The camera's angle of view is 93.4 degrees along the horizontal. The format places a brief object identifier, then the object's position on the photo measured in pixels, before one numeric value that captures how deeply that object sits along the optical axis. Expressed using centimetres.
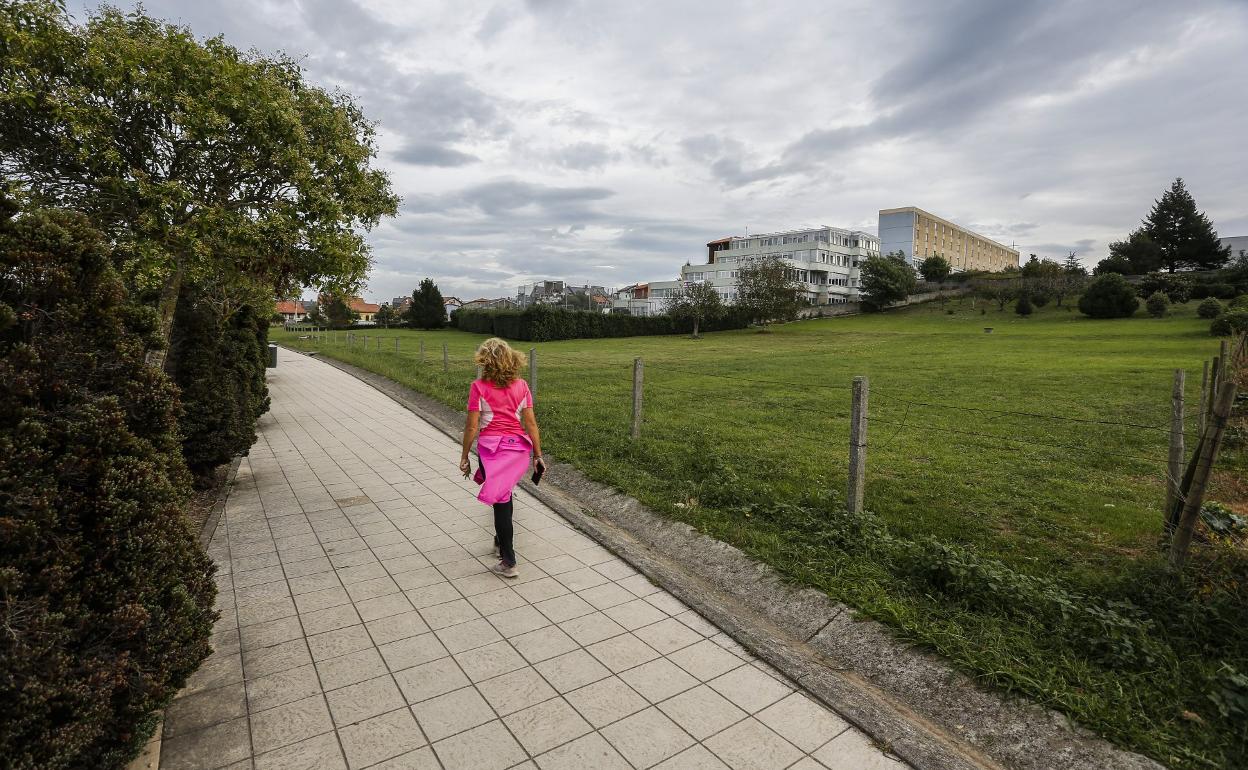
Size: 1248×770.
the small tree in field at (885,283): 6216
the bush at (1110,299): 4022
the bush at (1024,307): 4725
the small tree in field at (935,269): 7244
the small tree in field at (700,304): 4866
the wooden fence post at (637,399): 785
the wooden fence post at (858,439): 486
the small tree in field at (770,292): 4809
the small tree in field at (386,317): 6883
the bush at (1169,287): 4134
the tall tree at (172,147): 476
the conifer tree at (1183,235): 5381
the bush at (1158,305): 3847
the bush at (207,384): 624
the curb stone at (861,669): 271
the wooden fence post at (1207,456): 327
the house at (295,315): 8825
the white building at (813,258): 7238
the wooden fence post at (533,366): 959
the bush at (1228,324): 2189
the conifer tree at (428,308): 5934
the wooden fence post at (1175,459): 401
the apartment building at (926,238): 9112
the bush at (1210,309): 3352
